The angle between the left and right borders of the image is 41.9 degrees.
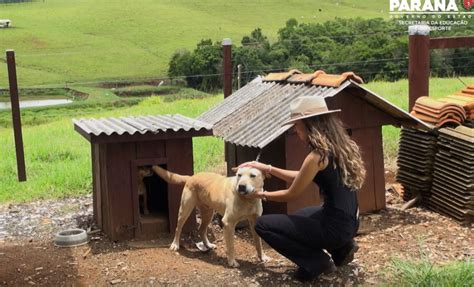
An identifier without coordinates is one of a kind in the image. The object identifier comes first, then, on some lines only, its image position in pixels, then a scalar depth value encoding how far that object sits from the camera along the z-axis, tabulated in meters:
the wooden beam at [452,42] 8.60
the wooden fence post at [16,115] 9.09
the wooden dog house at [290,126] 6.43
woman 4.93
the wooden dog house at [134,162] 6.22
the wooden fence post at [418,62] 8.37
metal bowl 6.35
